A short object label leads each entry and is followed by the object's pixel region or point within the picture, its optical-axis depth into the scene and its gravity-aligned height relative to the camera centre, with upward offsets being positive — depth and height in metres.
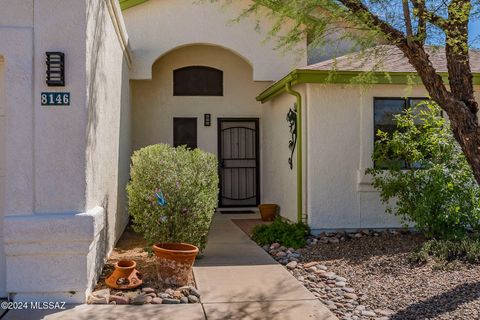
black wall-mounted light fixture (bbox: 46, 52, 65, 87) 5.07 +0.95
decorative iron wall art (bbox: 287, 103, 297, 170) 9.55 +0.63
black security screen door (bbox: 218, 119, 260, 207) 12.99 -0.09
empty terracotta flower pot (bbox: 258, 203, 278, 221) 11.02 -1.11
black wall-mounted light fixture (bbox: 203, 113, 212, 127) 12.69 +1.06
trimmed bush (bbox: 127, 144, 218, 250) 6.55 -0.47
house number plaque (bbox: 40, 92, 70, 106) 5.11 +0.65
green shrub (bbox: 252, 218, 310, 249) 8.15 -1.24
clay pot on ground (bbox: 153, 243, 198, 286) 5.74 -1.19
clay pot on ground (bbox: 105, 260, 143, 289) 5.59 -1.32
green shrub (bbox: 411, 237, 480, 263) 6.77 -1.26
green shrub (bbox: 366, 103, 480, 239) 7.29 -0.32
